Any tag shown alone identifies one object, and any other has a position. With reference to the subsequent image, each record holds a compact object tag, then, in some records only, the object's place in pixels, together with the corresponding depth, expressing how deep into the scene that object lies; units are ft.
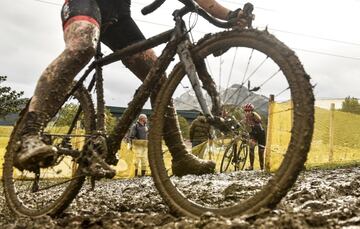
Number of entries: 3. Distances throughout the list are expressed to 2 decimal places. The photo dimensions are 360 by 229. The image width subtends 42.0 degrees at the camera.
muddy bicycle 8.19
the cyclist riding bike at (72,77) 10.27
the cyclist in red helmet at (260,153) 36.37
